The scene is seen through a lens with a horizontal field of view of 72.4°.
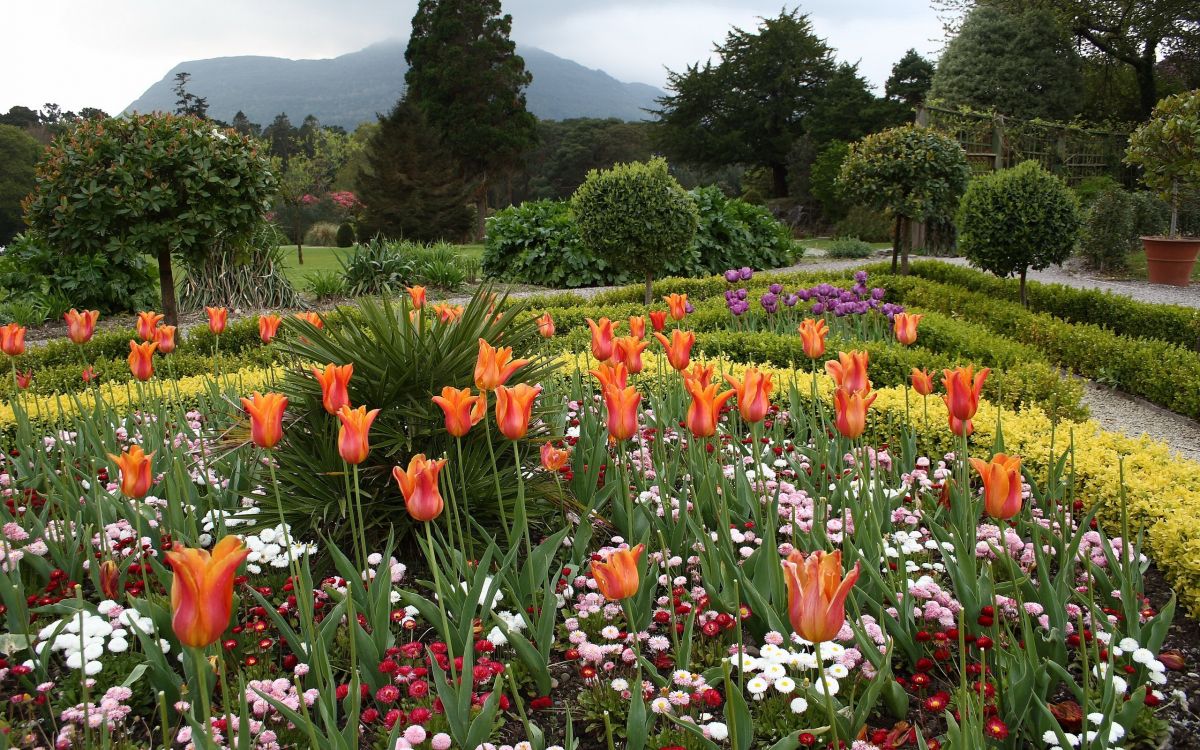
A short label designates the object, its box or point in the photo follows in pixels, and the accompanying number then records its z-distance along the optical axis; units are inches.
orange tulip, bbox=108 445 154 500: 78.1
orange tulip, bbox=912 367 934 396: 107.2
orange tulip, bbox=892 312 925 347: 129.4
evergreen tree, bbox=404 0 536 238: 1328.7
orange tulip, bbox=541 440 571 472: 96.6
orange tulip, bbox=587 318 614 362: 114.7
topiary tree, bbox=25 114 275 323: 293.3
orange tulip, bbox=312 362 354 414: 83.7
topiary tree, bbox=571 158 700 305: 391.2
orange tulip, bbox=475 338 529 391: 84.6
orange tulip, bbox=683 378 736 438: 85.0
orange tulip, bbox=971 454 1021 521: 72.9
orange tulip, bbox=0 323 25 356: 134.2
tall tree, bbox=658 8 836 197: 1307.8
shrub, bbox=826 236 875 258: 753.0
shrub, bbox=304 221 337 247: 1200.2
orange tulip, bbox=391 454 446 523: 68.7
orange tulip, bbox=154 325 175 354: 140.9
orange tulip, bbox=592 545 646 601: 61.7
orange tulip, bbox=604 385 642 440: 86.0
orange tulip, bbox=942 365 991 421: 88.2
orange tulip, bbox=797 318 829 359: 120.4
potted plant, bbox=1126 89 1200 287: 289.3
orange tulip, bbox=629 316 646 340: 128.0
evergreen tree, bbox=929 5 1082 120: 916.6
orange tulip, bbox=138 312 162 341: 140.8
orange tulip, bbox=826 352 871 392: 98.0
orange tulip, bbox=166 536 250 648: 46.9
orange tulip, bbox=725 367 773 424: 92.6
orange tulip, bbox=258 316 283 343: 140.3
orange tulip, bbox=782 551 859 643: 51.2
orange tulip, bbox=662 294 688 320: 153.6
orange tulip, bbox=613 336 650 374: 113.0
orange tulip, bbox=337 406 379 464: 72.8
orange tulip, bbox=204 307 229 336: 157.5
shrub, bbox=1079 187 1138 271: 562.6
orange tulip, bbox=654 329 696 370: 107.8
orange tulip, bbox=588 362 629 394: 93.0
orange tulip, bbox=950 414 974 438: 92.4
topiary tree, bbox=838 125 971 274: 492.4
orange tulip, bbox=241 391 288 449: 76.8
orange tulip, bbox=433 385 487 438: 78.4
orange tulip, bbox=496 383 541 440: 79.6
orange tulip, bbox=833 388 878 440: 89.3
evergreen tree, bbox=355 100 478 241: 1113.4
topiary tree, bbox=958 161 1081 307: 379.6
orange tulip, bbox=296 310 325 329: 130.3
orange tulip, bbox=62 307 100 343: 143.5
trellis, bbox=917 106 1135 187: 732.7
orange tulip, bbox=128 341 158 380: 121.9
